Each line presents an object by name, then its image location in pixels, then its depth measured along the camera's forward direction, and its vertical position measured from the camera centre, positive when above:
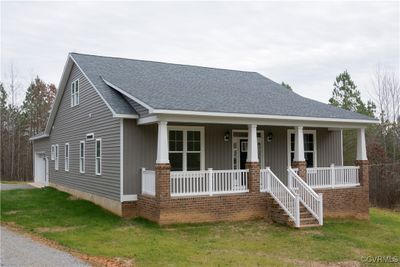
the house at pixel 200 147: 13.65 +0.05
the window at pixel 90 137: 17.58 +0.52
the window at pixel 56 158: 23.31 -0.44
